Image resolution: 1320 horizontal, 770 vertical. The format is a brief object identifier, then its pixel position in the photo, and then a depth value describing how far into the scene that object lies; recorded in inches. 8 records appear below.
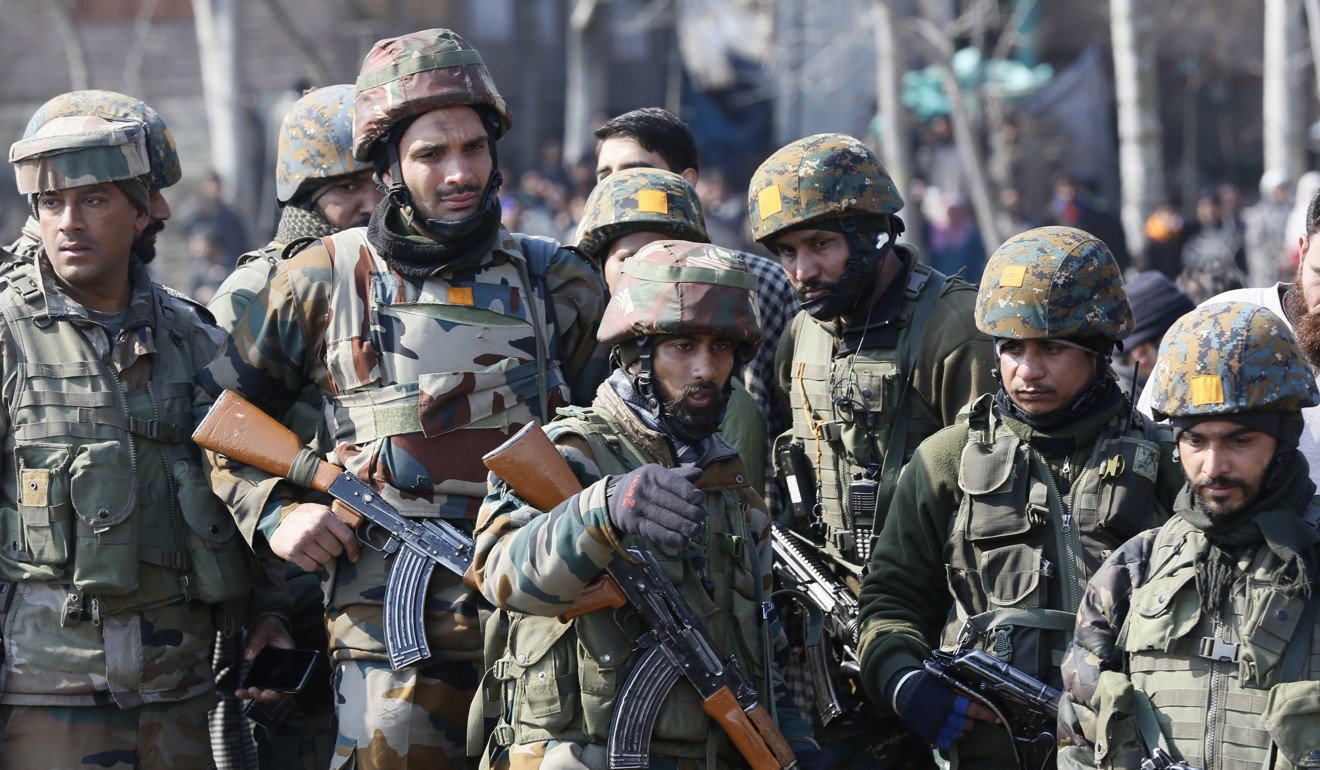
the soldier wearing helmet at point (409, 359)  379.6
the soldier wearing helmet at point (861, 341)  429.4
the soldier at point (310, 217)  438.6
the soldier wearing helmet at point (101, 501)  396.5
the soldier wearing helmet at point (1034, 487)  371.9
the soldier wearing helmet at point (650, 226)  450.9
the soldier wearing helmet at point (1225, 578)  307.6
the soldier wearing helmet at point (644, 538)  322.7
